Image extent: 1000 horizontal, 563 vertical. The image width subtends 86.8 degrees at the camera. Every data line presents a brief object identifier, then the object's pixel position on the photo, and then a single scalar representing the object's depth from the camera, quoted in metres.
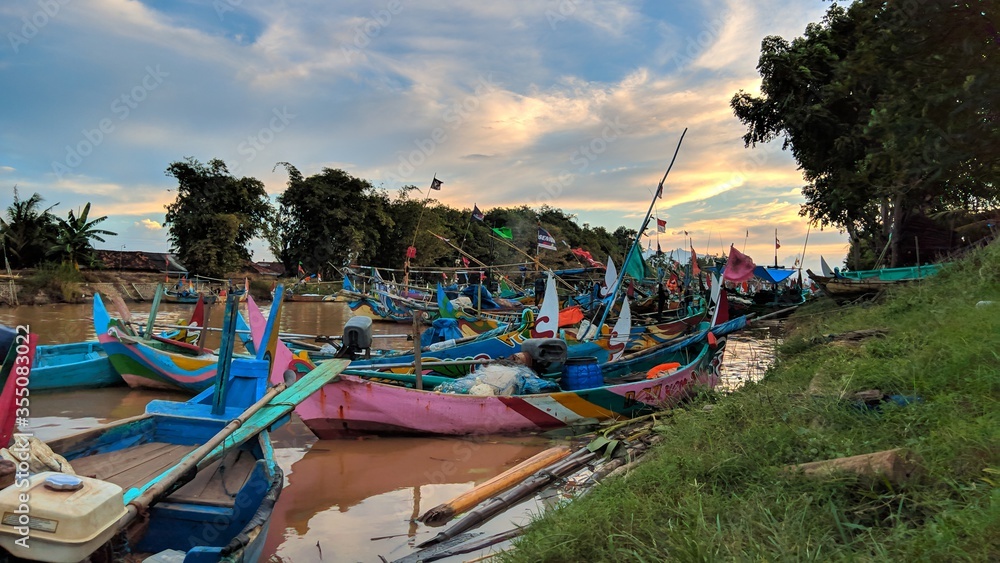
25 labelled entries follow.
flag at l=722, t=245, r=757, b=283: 9.28
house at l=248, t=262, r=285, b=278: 44.26
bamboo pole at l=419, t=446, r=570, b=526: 4.67
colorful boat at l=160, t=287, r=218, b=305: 32.47
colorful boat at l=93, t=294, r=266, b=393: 9.07
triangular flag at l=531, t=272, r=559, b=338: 9.68
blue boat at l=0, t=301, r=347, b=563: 2.11
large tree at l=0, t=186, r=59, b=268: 30.45
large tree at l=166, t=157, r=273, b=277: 36.00
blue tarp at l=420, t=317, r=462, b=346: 13.14
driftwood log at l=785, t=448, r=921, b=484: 2.91
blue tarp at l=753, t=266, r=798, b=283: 29.31
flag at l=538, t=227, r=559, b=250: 18.14
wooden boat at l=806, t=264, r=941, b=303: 14.73
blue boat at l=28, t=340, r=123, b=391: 9.18
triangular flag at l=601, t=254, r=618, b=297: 11.66
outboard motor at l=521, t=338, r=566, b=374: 7.80
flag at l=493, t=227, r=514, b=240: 19.71
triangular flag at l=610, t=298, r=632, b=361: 10.10
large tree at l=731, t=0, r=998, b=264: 9.68
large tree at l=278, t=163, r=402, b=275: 39.47
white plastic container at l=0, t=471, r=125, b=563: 2.08
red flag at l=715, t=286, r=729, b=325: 9.54
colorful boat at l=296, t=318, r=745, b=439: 6.51
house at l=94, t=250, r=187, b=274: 36.75
